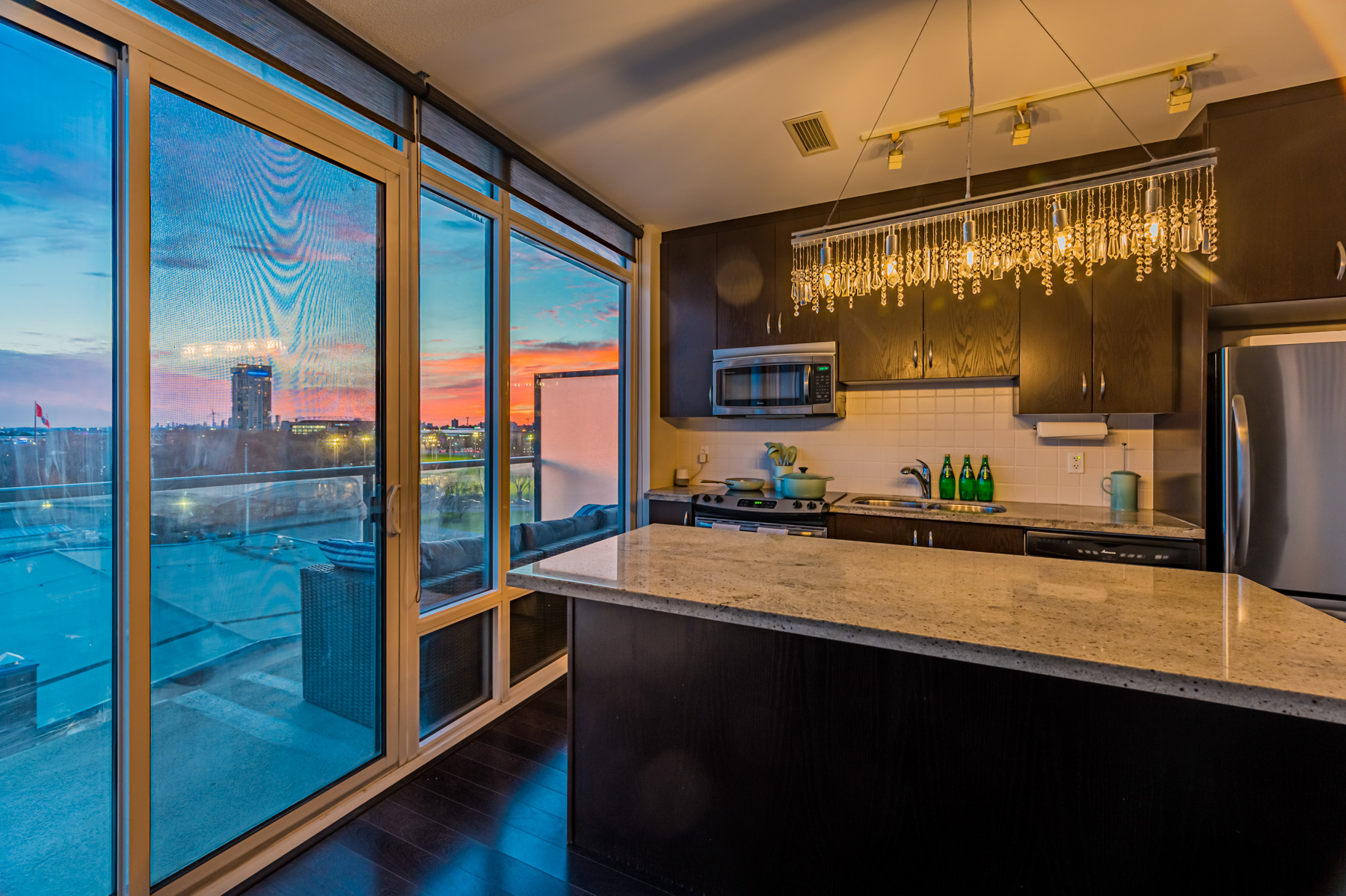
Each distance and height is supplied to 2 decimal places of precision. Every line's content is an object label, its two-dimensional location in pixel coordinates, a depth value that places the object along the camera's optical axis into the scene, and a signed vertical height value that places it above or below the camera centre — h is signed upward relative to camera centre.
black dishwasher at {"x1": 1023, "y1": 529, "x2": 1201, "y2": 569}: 2.44 -0.46
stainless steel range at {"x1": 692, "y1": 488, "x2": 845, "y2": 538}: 3.18 -0.40
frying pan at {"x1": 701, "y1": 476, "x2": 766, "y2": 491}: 3.56 -0.25
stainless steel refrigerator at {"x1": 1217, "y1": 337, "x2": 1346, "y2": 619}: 2.17 -0.09
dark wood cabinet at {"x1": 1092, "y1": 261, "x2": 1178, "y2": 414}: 2.70 +0.49
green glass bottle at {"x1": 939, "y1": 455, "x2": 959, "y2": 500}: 3.35 -0.22
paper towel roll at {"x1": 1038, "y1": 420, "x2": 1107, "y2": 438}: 3.02 +0.08
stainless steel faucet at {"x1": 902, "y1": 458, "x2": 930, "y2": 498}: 3.38 -0.19
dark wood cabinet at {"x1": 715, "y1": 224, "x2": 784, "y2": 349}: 3.62 +1.00
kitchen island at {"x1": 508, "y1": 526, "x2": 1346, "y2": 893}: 1.03 -0.61
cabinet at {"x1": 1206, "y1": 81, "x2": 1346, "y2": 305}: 2.27 +1.02
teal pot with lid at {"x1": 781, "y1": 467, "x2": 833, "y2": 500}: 3.28 -0.24
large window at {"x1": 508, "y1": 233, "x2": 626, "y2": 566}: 2.92 +0.24
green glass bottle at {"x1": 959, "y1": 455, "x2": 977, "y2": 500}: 3.29 -0.22
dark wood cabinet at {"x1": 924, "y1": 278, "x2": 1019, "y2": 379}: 3.03 +0.61
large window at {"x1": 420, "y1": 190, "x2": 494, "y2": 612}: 2.35 +0.18
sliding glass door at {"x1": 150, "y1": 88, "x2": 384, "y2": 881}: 1.54 -0.10
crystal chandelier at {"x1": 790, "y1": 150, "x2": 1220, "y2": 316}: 1.54 +0.61
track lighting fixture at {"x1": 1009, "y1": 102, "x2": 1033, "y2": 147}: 2.39 +1.33
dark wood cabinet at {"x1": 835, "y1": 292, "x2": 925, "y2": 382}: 3.23 +0.60
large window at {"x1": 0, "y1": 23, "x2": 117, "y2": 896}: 1.27 -0.06
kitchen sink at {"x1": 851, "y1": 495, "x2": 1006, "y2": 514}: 2.97 -0.34
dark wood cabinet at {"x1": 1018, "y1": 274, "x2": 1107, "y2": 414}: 2.86 +0.50
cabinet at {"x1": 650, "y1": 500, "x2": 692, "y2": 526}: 3.58 -0.44
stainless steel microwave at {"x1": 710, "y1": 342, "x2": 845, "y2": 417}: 3.42 +0.39
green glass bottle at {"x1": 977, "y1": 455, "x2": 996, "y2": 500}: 3.27 -0.23
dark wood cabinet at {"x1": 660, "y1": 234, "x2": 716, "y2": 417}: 3.81 +0.81
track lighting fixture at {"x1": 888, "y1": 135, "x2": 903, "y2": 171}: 2.67 +1.36
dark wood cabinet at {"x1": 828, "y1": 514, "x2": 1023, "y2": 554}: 2.76 -0.45
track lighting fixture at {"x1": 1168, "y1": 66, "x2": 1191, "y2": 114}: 2.15 +1.37
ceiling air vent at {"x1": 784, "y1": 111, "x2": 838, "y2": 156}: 2.49 +1.41
